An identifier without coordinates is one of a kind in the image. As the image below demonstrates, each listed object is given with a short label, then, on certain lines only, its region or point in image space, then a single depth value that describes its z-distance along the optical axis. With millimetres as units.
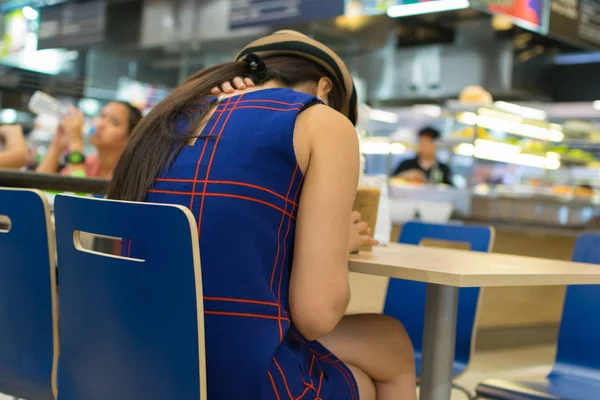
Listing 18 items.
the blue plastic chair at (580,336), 2215
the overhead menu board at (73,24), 8008
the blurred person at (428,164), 7887
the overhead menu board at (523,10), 5730
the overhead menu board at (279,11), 6043
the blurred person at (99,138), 3986
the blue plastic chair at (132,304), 1148
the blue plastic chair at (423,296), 2490
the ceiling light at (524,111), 8508
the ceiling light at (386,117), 9695
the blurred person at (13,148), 3741
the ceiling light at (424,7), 5540
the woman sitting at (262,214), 1259
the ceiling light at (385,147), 6873
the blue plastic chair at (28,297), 1585
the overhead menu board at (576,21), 6262
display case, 5148
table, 1374
